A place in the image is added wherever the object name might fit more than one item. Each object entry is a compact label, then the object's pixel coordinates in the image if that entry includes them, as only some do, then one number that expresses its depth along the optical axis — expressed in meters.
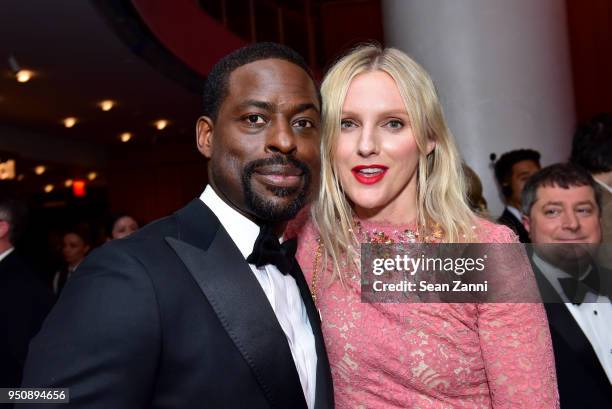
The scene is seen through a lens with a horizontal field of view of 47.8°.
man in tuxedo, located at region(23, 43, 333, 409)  1.04
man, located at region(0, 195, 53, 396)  2.52
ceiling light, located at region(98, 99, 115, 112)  7.61
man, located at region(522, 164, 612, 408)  1.73
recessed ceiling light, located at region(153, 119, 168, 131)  8.86
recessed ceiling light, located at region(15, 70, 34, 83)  6.22
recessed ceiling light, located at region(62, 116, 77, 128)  8.36
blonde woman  1.40
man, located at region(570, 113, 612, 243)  2.73
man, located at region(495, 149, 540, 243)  3.52
